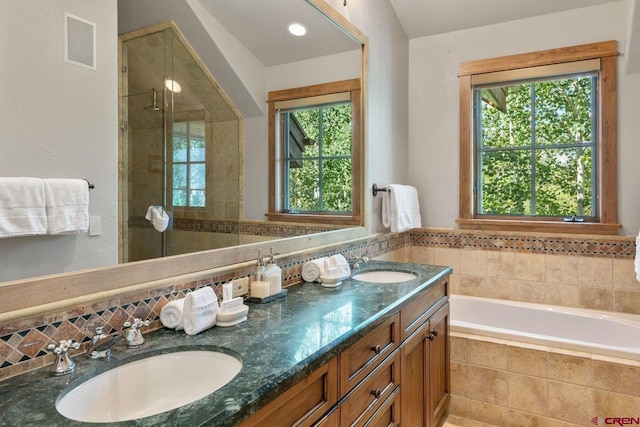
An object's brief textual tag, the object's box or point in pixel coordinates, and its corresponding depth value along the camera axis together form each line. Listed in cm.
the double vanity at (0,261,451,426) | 82
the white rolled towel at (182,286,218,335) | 117
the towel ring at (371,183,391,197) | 271
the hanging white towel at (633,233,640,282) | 230
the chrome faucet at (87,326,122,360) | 100
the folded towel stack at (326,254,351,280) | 185
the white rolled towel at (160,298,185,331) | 119
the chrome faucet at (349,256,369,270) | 224
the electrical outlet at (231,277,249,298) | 151
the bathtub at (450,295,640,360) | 222
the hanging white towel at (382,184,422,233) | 275
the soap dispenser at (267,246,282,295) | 157
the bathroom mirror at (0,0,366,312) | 93
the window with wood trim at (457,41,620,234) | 273
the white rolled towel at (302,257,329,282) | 188
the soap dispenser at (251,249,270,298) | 152
